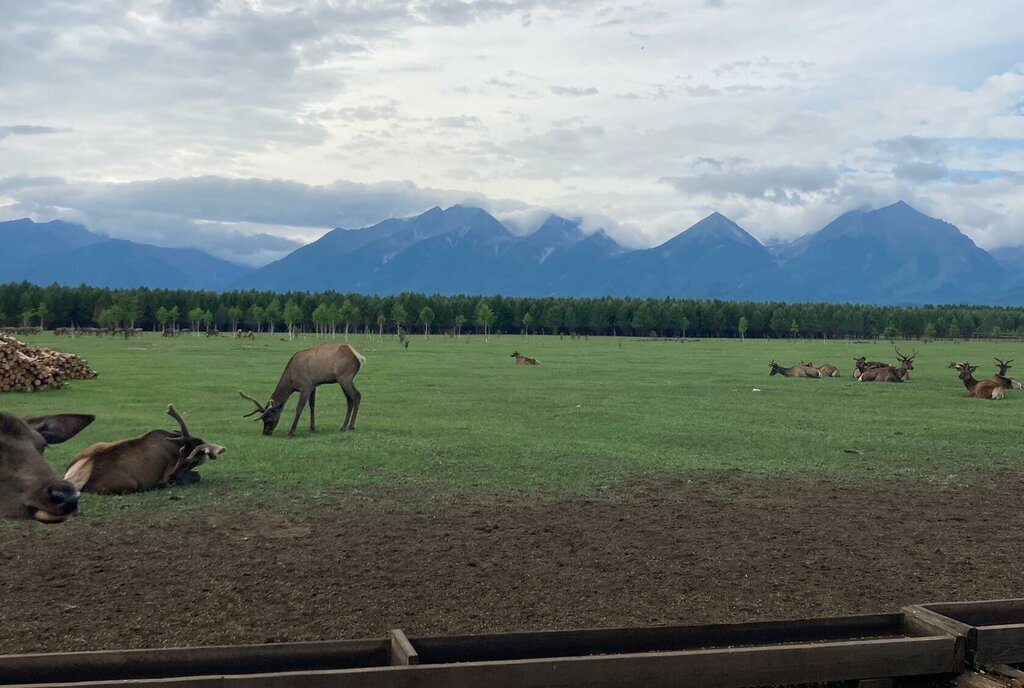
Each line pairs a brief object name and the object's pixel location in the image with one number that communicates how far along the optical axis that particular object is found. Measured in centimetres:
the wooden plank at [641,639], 617
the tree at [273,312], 13475
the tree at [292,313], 12319
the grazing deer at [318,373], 2144
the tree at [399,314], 13300
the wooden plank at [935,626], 620
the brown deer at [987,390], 3142
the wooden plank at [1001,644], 636
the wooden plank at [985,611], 695
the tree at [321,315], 12025
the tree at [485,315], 13650
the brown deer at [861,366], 4203
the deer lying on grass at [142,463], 1378
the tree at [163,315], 12804
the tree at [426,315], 13875
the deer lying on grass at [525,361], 5341
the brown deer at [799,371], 4469
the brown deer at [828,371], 4522
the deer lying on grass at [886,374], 3994
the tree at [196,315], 13100
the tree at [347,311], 12119
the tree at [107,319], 11807
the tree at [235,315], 13925
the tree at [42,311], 12133
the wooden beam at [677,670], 534
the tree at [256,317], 13925
